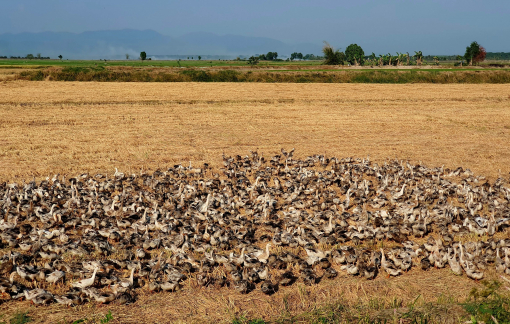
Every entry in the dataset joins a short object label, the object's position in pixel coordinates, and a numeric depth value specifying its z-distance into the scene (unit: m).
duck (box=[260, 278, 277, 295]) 8.51
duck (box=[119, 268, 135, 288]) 8.52
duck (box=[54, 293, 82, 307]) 7.96
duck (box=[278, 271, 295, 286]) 8.85
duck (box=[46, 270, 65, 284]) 8.73
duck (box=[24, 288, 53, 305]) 7.93
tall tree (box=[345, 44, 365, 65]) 159.86
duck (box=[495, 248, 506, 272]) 9.46
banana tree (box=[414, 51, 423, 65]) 105.29
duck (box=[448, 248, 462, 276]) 9.38
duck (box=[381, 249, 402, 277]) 9.34
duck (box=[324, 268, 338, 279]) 9.22
